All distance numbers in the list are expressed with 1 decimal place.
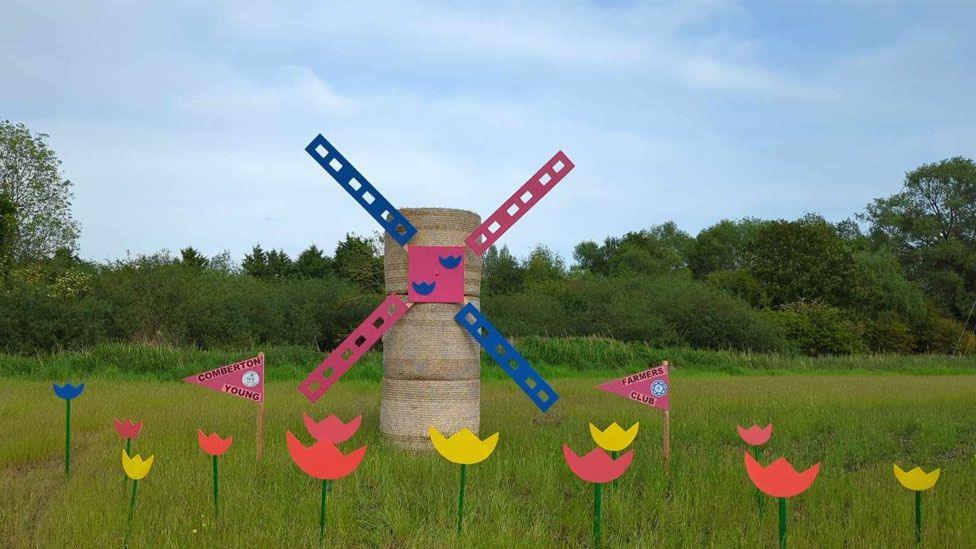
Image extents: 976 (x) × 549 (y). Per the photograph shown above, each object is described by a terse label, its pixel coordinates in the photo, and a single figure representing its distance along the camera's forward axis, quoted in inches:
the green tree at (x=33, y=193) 1048.2
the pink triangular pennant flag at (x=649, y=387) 267.1
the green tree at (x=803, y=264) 1483.8
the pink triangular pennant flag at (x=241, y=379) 271.9
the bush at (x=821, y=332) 1244.5
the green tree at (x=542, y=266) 1633.9
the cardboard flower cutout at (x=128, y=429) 233.9
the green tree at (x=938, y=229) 1610.5
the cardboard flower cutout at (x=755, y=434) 237.6
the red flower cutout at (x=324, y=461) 171.3
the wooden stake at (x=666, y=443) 266.9
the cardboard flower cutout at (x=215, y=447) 207.2
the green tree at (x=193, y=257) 1686.1
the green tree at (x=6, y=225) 921.5
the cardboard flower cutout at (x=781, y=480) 158.4
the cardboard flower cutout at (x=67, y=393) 254.8
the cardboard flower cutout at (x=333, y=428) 231.3
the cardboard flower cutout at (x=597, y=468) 169.0
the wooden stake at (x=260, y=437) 267.4
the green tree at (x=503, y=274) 1574.8
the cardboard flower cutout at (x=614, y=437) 219.1
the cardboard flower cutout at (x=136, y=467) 183.6
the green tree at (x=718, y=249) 2271.2
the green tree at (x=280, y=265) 1632.6
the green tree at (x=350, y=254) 1053.3
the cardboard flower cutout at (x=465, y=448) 181.2
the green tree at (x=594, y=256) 2229.3
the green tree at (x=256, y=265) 1679.4
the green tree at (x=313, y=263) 1518.2
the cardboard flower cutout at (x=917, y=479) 176.2
